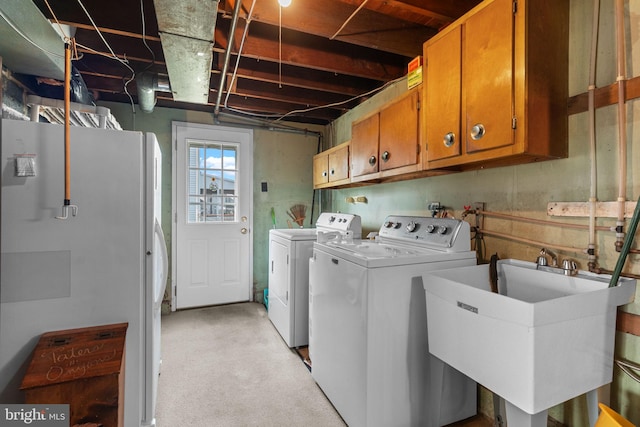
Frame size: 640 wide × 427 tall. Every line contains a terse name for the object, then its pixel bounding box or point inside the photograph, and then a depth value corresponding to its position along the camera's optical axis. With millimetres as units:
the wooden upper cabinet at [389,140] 2006
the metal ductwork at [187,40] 1547
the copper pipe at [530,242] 1463
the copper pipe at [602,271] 1291
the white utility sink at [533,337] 1047
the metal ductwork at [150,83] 2541
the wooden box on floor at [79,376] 1193
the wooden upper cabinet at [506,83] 1327
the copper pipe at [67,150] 1327
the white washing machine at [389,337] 1576
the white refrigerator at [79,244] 1308
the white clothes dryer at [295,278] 2727
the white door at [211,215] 3688
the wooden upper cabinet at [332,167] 3035
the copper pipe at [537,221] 1373
